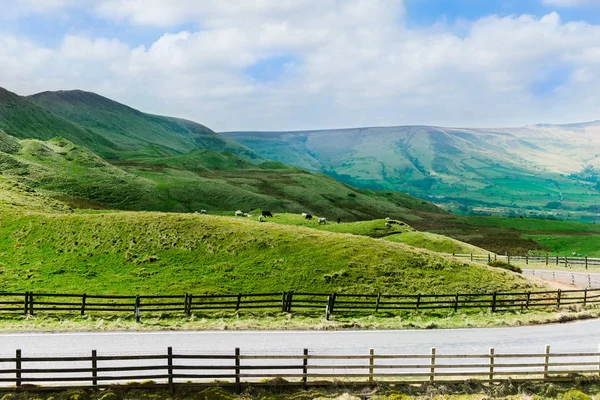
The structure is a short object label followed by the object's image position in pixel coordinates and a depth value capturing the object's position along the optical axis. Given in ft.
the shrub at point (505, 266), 213.66
